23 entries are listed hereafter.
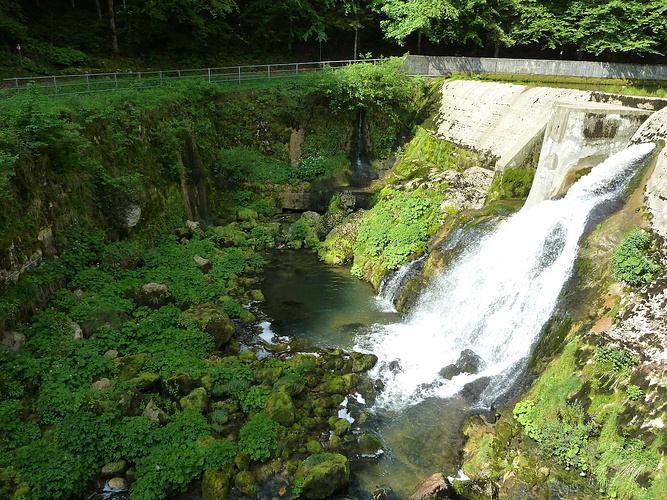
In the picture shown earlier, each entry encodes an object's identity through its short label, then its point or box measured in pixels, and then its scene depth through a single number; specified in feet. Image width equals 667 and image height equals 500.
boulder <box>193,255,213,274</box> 50.70
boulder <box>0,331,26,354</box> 30.83
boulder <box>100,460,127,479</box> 26.73
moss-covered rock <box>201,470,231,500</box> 26.27
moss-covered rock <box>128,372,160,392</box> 31.99
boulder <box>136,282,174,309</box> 40.86
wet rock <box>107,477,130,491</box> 26.37
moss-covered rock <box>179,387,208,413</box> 31.40
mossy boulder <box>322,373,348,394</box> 35.53
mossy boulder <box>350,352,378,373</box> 37.96
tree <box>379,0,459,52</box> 79.92
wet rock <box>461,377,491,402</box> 34.65
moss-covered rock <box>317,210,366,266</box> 58.18
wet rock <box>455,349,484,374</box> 36.78
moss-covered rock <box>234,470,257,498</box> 27.02
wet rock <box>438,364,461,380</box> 36.86
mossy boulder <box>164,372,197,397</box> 32.83
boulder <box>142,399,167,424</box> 29.94
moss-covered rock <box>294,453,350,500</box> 26.89
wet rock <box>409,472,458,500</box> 26.40
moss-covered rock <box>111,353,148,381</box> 32.78
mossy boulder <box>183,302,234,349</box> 39.14
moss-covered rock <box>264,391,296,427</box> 31.60
